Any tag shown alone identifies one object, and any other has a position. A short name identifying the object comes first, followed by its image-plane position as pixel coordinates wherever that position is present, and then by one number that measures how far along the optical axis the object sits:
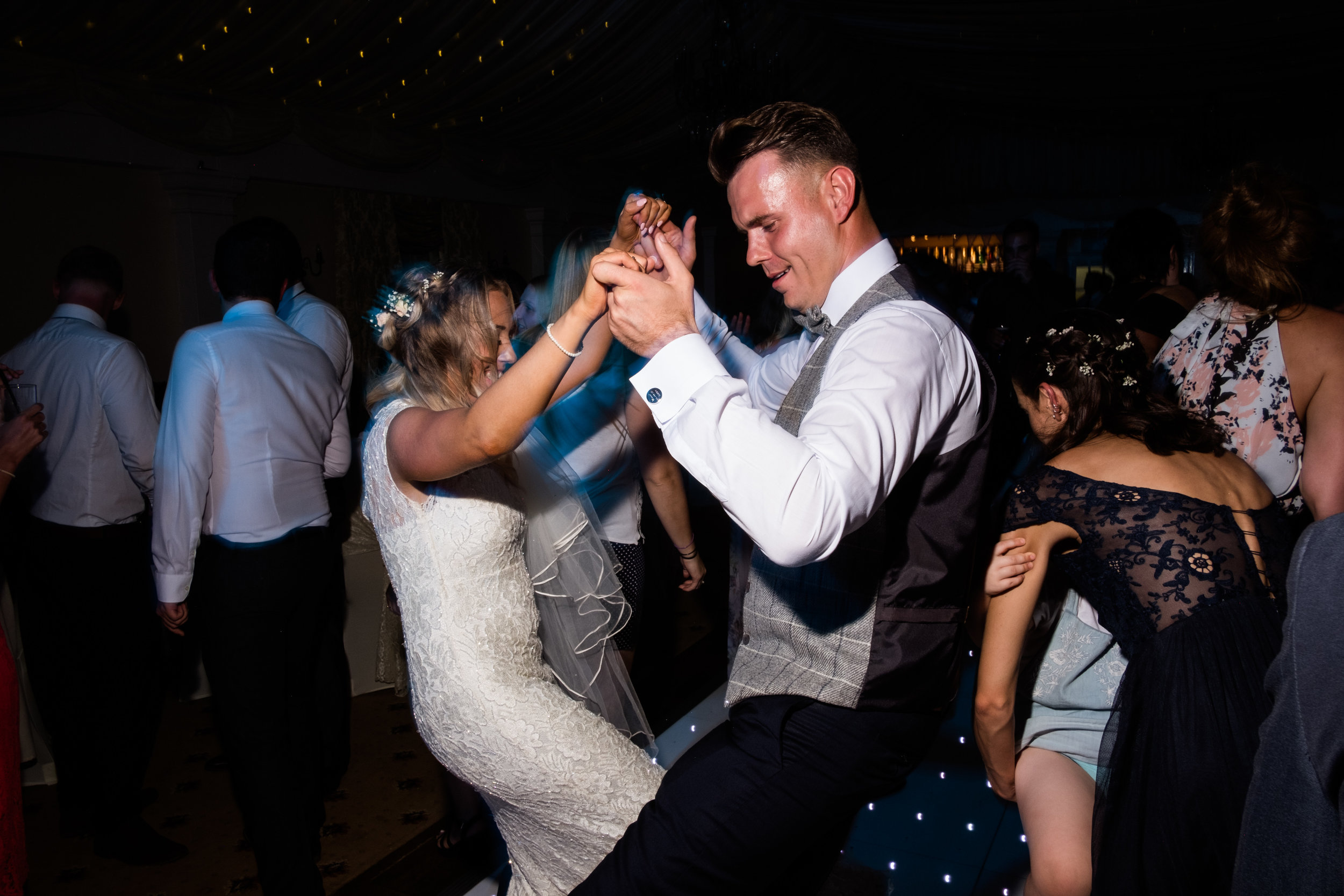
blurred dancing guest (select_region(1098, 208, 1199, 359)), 2.78
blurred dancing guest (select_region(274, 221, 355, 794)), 2.76
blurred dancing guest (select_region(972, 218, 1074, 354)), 3.93
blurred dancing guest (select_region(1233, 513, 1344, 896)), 0.62
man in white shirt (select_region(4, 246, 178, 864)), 2.58
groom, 1.06
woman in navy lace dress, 1.42
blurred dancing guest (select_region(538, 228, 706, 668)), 2.50
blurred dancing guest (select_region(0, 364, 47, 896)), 1.53
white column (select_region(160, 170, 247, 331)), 5.46
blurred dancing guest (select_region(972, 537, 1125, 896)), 1.54
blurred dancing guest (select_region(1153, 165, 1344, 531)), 1.97
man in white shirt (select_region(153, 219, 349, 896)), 2.19
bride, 1.54
